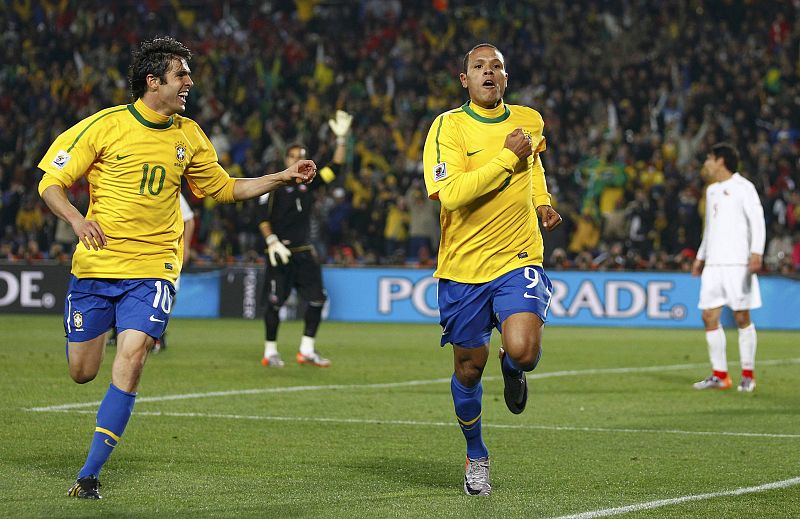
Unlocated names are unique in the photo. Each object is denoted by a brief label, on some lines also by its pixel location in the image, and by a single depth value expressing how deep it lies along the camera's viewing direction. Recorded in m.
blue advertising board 45.41
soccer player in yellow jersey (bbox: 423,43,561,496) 13.29
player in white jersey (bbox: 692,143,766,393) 25.05
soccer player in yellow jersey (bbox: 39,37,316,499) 13.12
